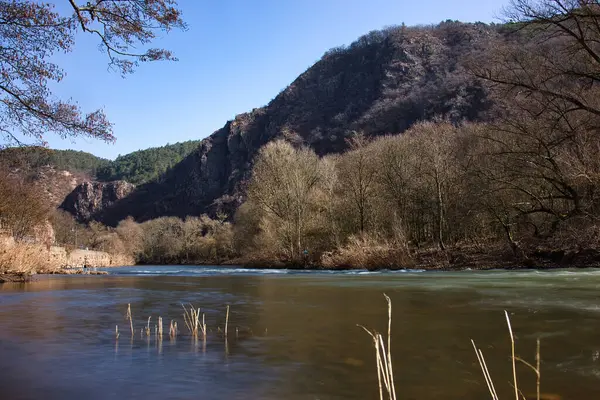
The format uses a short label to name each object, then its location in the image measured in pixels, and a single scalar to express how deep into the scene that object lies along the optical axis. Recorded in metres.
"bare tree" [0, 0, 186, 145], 8.16
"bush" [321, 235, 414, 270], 33.44
